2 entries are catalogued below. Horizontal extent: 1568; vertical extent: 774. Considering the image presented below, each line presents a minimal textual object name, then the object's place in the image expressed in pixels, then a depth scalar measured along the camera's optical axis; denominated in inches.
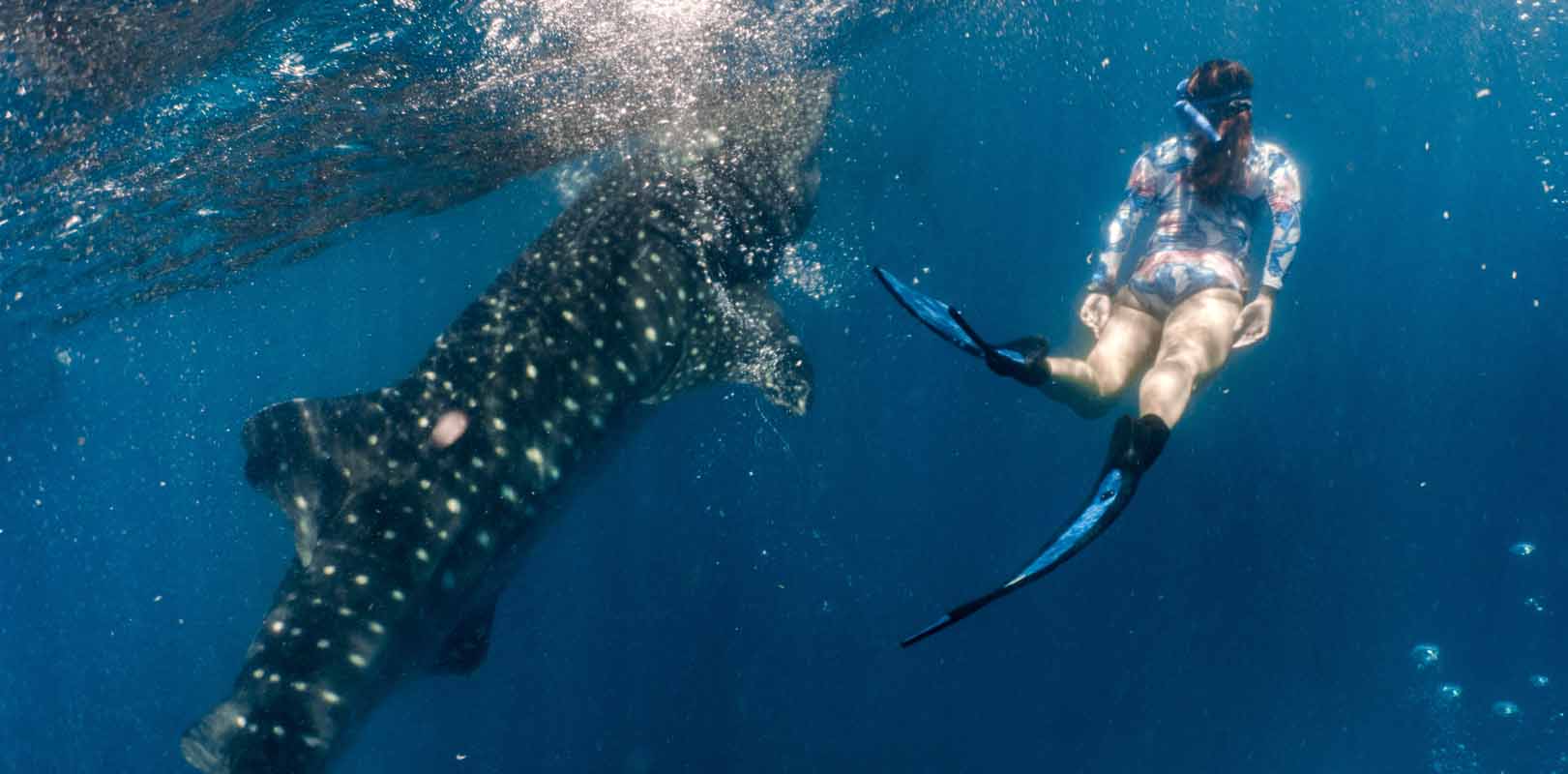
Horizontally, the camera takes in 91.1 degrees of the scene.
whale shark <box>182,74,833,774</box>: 221.8
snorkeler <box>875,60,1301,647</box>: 158.1
